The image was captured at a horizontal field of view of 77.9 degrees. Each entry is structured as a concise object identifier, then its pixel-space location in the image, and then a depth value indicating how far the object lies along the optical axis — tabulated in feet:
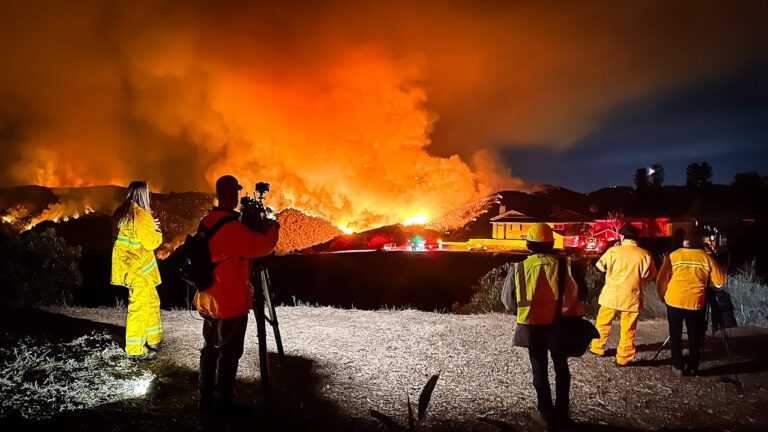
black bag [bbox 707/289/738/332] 23.66
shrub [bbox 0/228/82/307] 39.32
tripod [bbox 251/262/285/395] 15.67
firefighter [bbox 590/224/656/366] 22.54
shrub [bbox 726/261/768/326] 35.04
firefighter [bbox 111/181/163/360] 20.54
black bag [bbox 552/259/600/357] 16.37
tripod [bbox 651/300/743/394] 22.85
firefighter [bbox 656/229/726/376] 21.70
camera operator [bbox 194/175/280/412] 14.96
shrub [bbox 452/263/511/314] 48.18
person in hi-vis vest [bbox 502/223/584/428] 16.30
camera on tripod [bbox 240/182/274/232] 15.51
